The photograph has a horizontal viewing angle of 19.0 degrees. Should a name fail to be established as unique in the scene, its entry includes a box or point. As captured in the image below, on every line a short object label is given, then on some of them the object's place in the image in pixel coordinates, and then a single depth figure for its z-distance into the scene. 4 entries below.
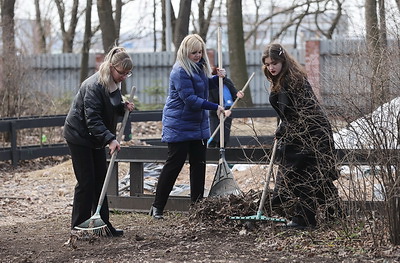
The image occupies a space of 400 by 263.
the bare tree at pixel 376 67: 9.08
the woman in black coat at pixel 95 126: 10.69
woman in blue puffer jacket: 12.13
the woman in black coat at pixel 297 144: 10.28
